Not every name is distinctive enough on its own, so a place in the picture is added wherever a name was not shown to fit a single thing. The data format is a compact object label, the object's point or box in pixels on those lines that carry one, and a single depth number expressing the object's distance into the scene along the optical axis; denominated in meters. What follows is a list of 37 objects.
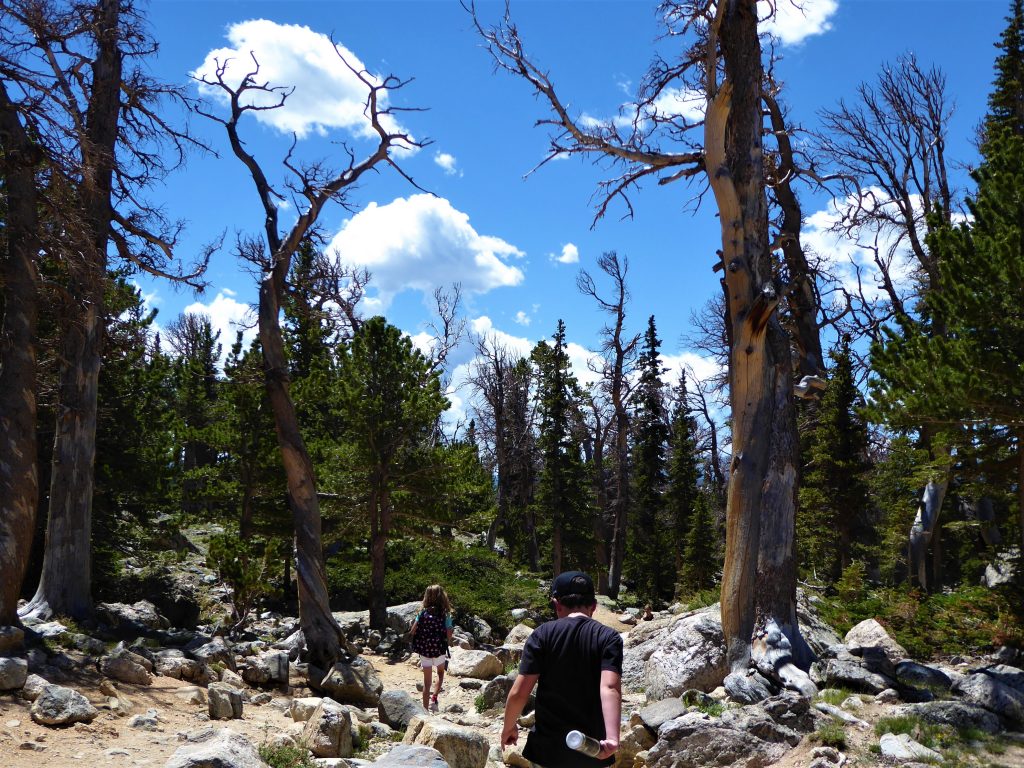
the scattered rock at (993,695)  6.94
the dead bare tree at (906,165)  20.09
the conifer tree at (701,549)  28.84
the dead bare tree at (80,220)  9.96
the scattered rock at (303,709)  8.95
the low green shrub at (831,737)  6.34
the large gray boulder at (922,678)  7.93
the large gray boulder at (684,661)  9.38
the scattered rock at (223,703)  8.47
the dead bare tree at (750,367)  8.95
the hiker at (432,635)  10.57
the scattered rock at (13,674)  7.39
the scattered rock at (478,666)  13.28
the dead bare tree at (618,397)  32.94
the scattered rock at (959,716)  6.67
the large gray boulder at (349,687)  10.79
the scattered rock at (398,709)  9.48
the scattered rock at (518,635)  17.73
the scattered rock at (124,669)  8.95
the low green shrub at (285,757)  6.68
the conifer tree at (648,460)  34.91
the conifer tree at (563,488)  31.68
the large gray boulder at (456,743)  7.14
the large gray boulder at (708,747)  6.57
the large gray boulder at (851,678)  7.87
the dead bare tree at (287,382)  12.31
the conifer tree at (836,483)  23.91
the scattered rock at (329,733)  7.42
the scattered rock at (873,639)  10.70
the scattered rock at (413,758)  6.01
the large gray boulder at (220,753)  5.67
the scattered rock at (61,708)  6.94
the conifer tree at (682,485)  32.44
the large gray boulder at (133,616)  12.62
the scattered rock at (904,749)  6.00
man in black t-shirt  3.83
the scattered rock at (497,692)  10.04
